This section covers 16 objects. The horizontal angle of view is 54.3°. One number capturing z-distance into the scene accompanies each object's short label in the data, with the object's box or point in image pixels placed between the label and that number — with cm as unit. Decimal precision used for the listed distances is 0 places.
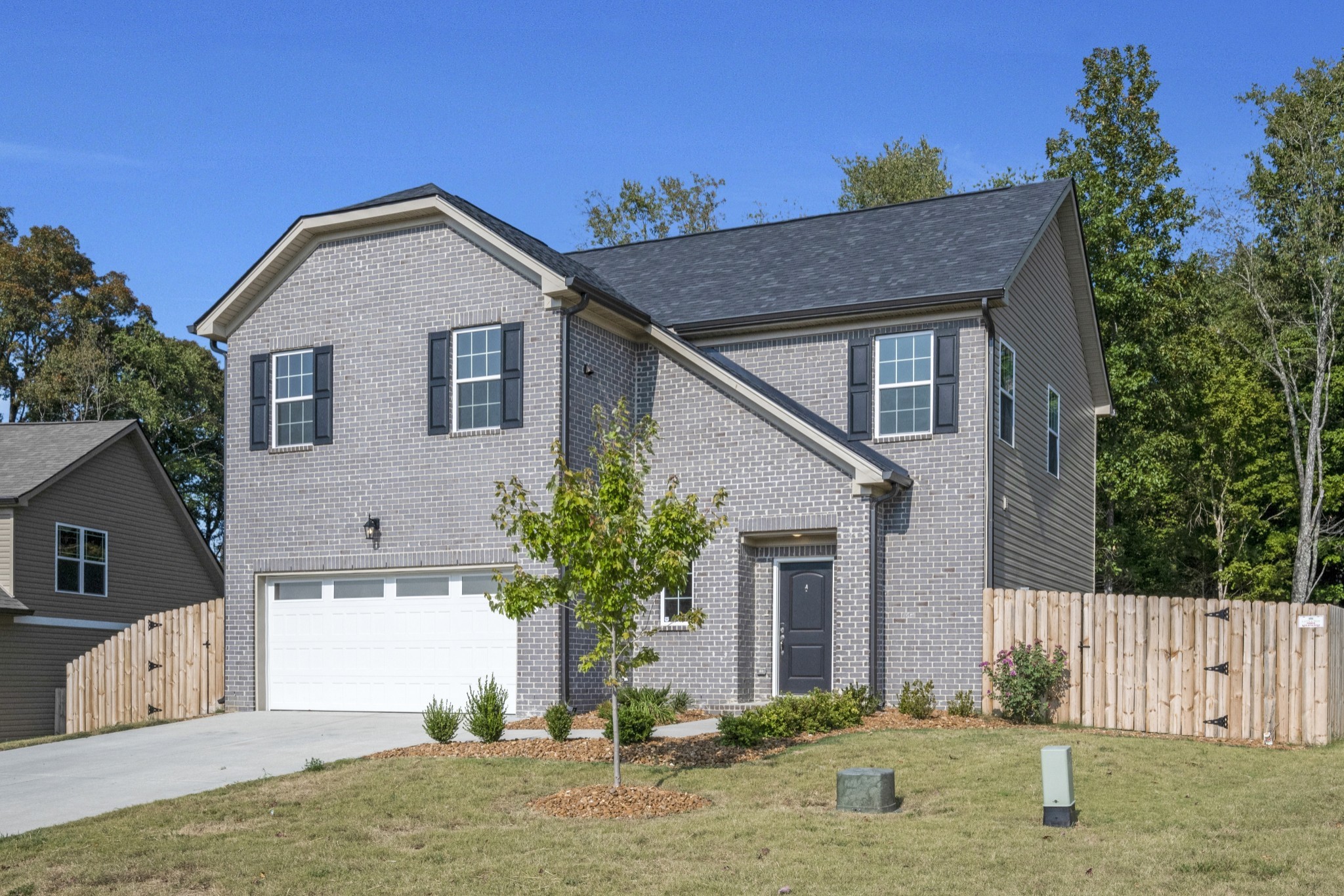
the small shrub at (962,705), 1733
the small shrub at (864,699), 1686
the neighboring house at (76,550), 2427
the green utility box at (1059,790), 1060
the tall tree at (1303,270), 3372
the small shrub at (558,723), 1505
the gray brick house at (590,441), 1834
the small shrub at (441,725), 1519
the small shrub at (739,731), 1425
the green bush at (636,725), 1434
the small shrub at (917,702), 1697
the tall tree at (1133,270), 2966
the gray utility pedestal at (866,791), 1119
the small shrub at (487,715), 1509
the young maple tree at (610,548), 1209
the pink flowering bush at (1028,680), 1703
